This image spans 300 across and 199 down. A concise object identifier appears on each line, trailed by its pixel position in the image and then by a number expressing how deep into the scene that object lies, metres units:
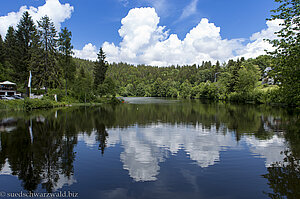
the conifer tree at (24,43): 49.12
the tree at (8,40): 72.04
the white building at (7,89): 53.22
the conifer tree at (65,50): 58.07
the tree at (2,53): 73.44
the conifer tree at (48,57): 49.84
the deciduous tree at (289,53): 14.30
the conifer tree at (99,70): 75.69
